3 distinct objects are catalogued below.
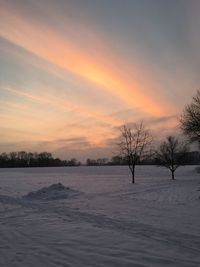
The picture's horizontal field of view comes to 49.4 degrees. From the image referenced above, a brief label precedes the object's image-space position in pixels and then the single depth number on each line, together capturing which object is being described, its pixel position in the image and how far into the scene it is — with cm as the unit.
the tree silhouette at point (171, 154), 3411
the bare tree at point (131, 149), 2672
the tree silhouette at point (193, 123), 2002
